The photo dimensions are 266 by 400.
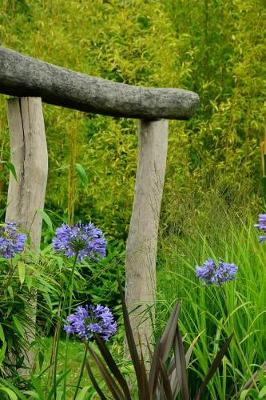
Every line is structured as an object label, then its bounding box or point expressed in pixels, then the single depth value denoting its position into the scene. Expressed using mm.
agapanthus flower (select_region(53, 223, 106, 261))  4481
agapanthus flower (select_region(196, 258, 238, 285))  4818
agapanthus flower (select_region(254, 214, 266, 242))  4486
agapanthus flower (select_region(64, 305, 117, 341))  4496
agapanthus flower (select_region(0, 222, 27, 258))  4754
